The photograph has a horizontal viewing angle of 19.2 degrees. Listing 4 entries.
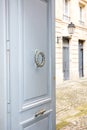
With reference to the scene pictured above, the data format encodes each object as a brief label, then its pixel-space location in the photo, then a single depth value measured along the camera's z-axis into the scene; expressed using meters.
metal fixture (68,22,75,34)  13.86
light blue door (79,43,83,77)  16.64
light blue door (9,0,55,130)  2.17
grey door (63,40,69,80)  14.46
